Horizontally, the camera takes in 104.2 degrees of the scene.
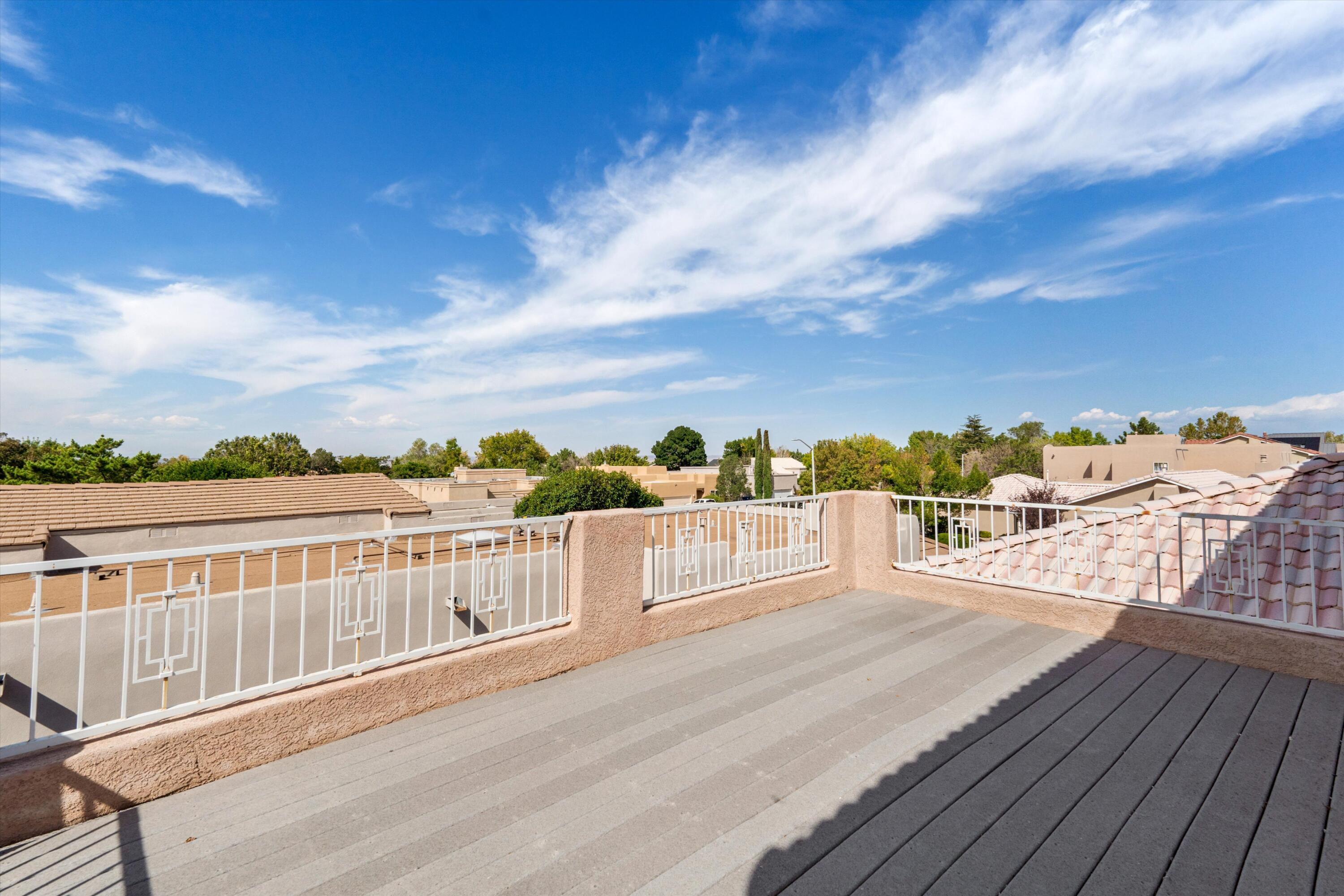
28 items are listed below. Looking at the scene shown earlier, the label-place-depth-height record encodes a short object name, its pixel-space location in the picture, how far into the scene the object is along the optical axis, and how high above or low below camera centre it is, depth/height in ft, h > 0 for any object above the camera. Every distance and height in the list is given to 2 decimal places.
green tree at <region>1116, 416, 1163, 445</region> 202.66 +15.10
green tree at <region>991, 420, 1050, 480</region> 160.15 +1.87
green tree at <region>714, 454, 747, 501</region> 140.77 -4.11
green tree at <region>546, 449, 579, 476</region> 175.38 +2.08
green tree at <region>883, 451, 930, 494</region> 129.08 -2.95
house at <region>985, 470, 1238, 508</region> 62.80 -2.77
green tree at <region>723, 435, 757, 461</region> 246.88 +9.15
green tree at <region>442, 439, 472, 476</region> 213.05 +3.95
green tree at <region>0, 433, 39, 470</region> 103.62 +3.23
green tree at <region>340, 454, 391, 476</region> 179.42 +0.43
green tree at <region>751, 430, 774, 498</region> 130.11 -1.94
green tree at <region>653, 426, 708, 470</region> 248.32 +8.01
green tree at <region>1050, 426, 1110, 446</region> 221.66 +12.29
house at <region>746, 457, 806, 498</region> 178.35 -3.19
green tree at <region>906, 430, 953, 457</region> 231.50 +11.12
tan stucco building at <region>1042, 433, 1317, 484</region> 104.53 +2.03
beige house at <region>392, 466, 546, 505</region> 97.30 -4.44
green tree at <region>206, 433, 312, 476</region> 153.07 +3.93
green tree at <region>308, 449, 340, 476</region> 173.68 +0.89
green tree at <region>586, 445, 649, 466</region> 216.95 +4.22
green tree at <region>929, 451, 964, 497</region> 116.37 -2.84
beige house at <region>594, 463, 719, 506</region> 135.54 -4.44
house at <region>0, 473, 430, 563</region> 46.57 -4.87
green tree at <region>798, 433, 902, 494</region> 146.61 +0.94
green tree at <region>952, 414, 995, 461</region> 219.00 +12.45
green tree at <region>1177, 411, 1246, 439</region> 180.96 +13.90
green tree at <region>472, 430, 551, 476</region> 213.46 +5.78
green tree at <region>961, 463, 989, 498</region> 107.45 -3.92
